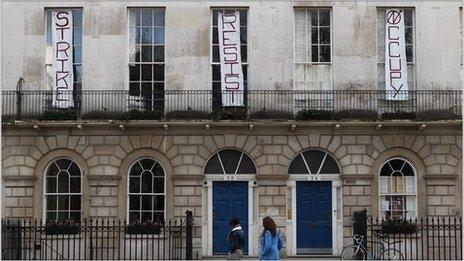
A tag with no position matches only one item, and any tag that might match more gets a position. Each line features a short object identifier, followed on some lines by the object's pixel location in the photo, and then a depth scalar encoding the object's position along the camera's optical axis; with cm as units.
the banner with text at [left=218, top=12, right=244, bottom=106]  2598
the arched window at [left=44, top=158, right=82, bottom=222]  2595
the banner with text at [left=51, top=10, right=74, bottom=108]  2611
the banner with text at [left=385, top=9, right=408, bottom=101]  2602
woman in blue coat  1700
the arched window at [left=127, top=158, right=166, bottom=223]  2584
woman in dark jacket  2146
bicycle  2363
